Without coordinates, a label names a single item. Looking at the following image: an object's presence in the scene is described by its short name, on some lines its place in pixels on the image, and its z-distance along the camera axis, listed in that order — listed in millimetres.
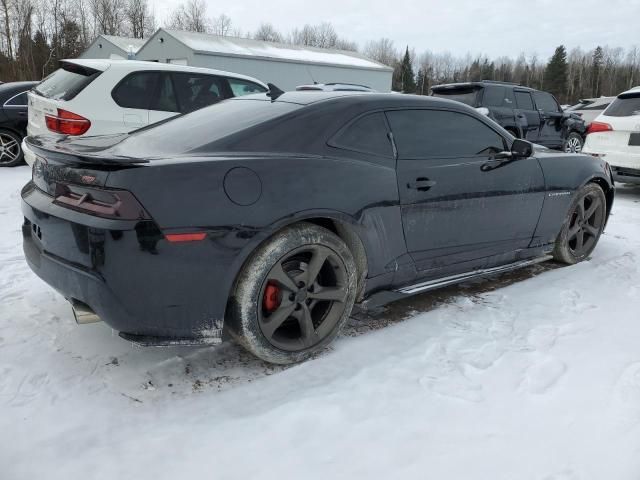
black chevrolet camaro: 2121
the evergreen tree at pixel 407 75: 69125
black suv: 9773
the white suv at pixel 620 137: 7129
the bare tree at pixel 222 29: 75062
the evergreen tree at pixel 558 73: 63625
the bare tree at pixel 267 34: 80750
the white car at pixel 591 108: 18422
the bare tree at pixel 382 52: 88875
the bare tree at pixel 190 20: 69312
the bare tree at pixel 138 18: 60625
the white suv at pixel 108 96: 5324
